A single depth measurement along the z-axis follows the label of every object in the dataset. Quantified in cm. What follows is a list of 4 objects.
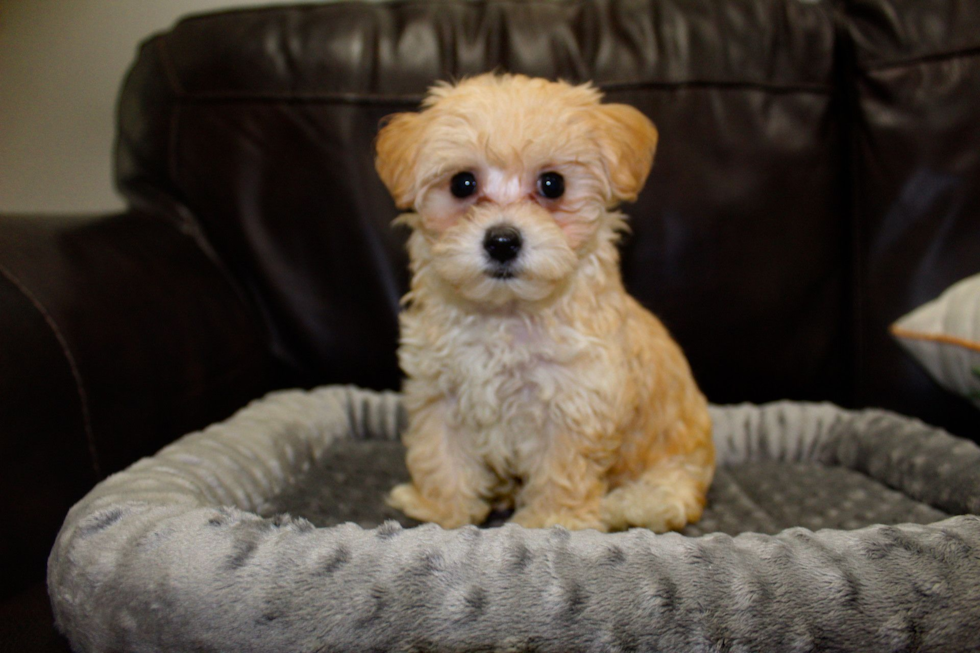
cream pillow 53
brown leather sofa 63
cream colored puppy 44
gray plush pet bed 35
